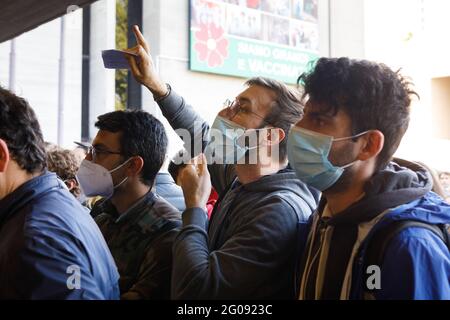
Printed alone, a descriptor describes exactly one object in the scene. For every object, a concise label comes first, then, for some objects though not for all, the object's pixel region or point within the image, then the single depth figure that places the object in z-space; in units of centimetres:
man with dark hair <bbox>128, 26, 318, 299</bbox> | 154
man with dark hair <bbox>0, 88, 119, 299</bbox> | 127
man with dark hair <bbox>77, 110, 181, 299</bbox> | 197
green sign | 845
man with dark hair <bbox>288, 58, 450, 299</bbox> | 125
